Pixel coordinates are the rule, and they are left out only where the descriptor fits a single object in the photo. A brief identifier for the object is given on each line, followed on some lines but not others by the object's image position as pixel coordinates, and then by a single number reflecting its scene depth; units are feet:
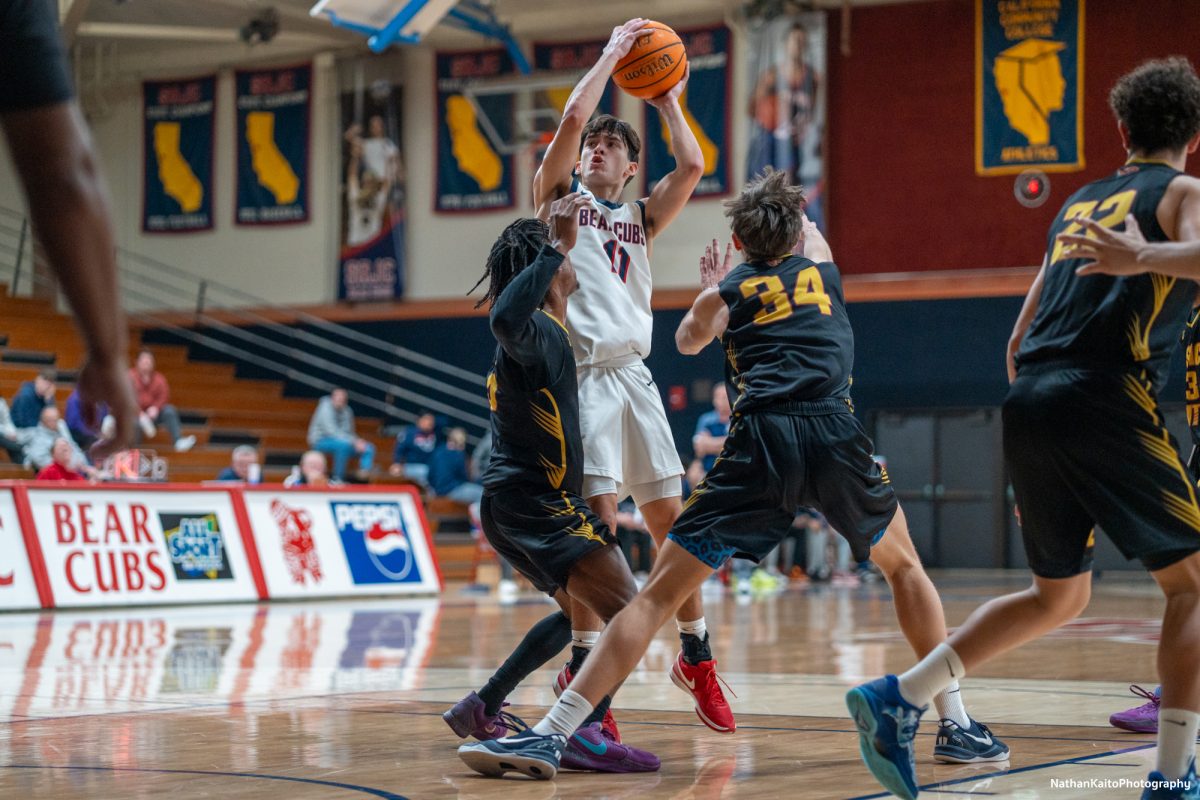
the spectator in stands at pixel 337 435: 66.54
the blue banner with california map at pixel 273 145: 79.87
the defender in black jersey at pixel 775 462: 13.88
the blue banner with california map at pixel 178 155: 81.61
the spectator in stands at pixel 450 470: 67.21
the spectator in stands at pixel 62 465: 46.78
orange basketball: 18.20
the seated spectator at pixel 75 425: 53.25
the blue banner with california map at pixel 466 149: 76.02
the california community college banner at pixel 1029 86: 65.46
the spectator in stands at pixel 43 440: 53.16
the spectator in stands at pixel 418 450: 67.41
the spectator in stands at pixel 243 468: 54.34
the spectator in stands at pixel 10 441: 53.57
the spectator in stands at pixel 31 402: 55.36
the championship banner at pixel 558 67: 72.38
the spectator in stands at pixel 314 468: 53.16
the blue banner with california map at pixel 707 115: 71.20
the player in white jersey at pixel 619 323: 16.81
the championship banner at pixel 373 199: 77.77
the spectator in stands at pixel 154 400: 60.59
